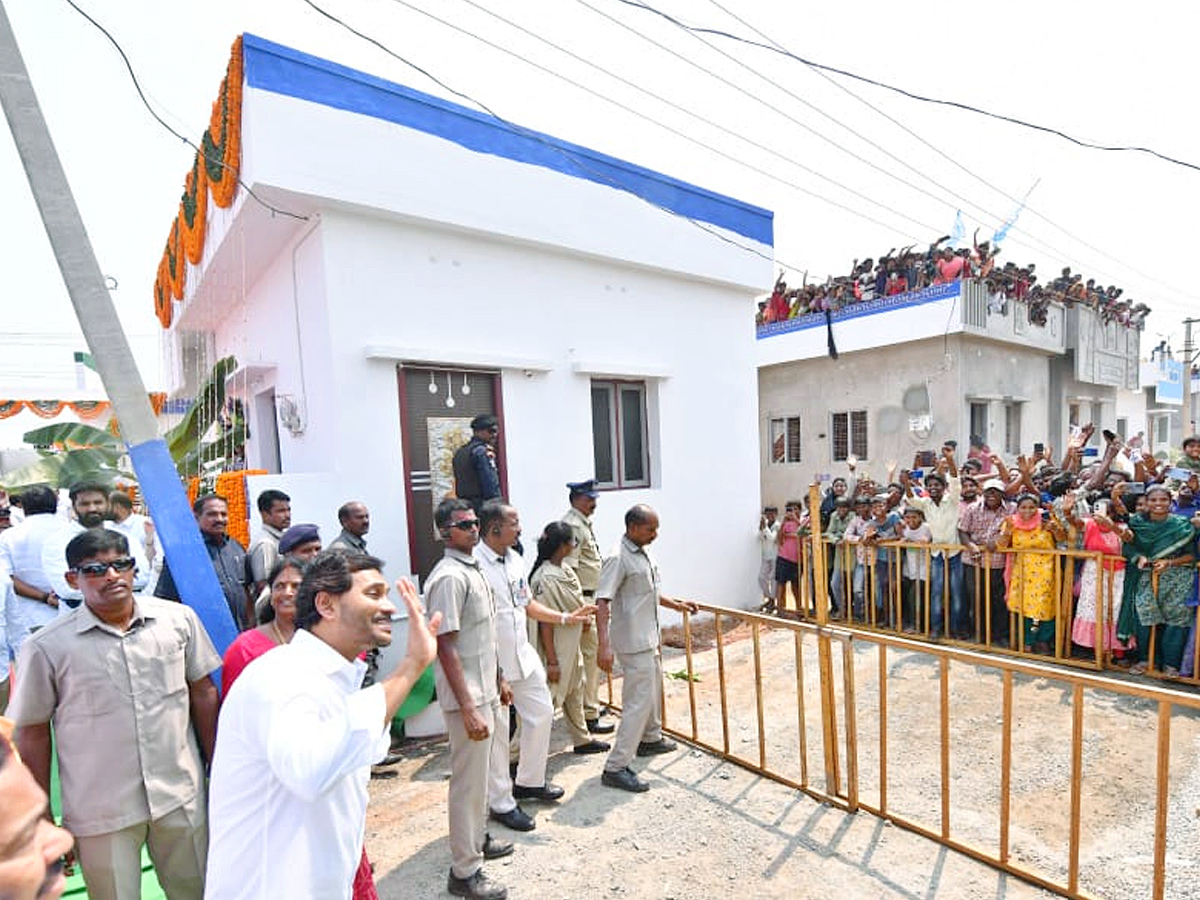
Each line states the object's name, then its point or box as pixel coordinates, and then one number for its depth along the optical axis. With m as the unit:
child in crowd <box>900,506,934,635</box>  6.83
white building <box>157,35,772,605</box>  5.16
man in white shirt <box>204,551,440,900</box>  1.44
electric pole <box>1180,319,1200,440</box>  22.31
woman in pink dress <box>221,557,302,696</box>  2.45
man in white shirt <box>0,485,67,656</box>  3.90
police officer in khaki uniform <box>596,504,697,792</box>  3.78
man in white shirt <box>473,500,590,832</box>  3.41
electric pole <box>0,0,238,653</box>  3.03
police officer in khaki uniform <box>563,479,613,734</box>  4.77
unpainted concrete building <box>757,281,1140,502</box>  12.75
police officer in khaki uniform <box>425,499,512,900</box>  2.85
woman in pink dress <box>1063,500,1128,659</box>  5.42
